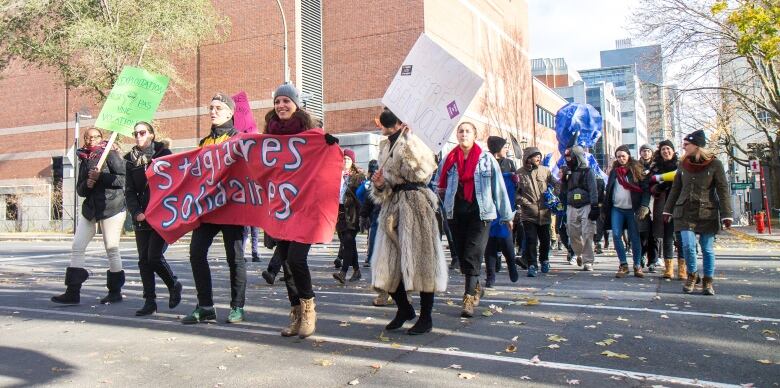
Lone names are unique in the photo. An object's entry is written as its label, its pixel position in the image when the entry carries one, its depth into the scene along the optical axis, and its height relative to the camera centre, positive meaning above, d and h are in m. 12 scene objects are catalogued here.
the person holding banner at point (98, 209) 6.70 +0.36
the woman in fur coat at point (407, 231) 5.12 +0.02
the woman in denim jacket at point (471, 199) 5.86 +0.32
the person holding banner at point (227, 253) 5.51 -0.18
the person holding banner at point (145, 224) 6.21 +0.17
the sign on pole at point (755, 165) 25.05 +2.45
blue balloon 14.59 +2.54
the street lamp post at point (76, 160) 28.31 +4.00
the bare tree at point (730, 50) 13.46 +5.69
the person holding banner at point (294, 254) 4.94 -0.15
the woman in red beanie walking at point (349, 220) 8.69 +0.22
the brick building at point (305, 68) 31.03 +9.10
